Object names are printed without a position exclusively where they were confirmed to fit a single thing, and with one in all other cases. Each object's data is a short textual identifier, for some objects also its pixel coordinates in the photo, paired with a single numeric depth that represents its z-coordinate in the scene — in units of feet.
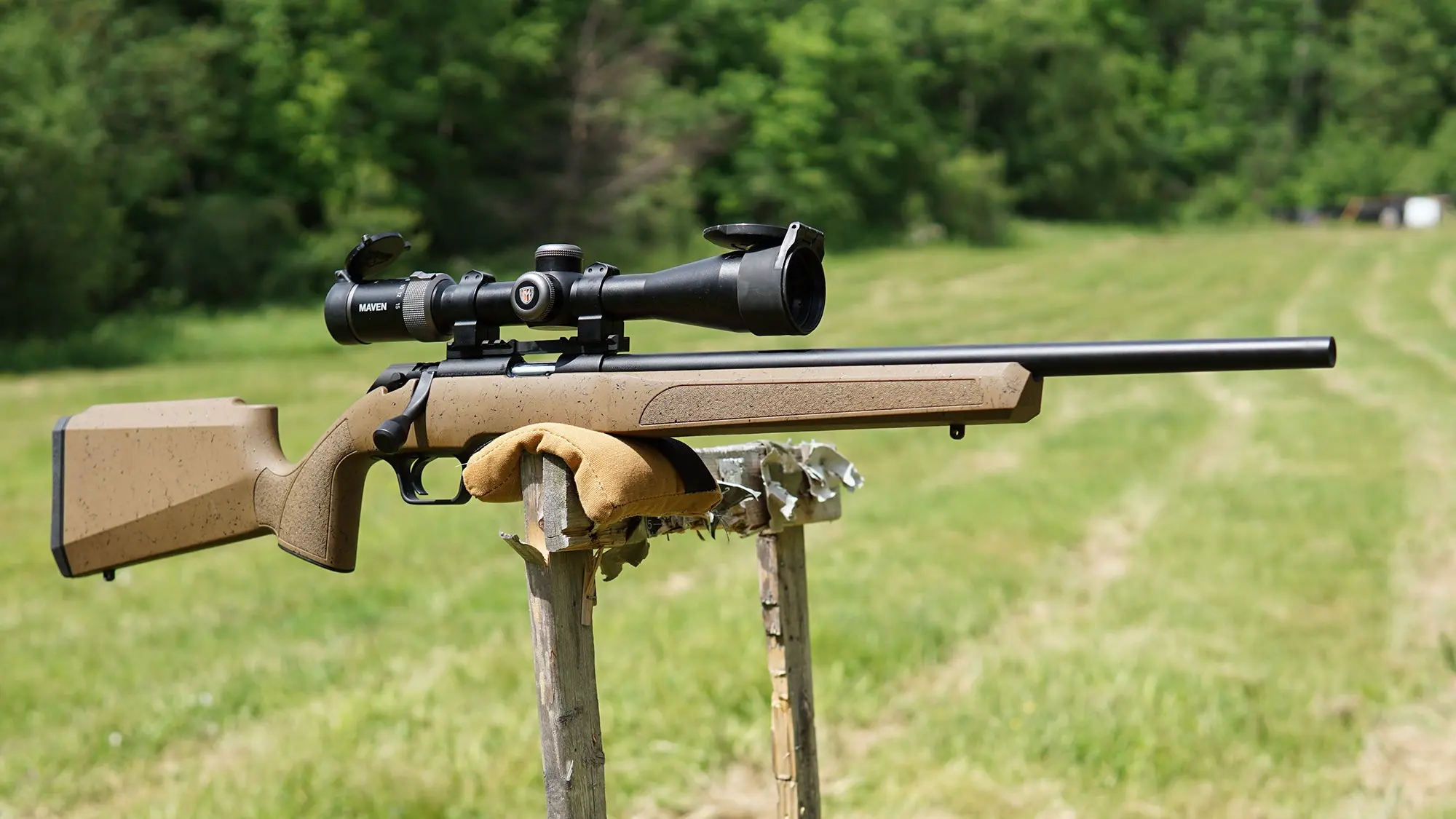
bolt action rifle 9.18
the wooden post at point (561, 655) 9.41
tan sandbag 9.20
